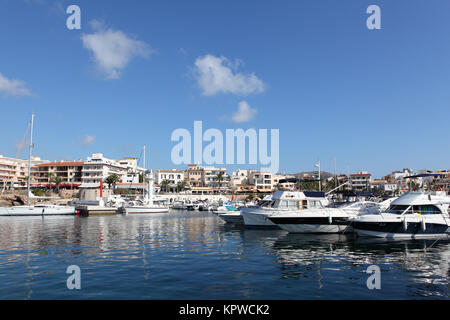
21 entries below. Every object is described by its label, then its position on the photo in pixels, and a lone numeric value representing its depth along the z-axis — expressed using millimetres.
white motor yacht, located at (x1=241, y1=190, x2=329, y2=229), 34469
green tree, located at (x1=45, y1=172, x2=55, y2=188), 126269
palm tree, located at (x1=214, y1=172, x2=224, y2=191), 144125
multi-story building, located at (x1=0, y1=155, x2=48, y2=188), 133125
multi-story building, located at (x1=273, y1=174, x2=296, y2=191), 150550
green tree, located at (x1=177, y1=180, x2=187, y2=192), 142500
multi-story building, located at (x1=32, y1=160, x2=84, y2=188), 133875
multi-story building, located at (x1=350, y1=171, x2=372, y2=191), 161125
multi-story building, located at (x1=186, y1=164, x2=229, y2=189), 154100
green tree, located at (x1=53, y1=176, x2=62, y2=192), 120688
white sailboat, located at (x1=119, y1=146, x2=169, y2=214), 70750
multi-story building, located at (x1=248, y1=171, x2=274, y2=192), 150250
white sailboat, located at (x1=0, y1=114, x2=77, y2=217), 61531
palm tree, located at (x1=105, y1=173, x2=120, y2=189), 118438
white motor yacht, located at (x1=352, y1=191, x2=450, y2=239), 26000
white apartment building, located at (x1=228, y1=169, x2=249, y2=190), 157625
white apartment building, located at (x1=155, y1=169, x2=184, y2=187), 154750
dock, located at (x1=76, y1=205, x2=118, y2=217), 66312
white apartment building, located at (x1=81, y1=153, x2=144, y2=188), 131250
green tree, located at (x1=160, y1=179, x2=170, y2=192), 139700
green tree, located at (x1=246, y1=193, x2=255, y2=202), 127388
